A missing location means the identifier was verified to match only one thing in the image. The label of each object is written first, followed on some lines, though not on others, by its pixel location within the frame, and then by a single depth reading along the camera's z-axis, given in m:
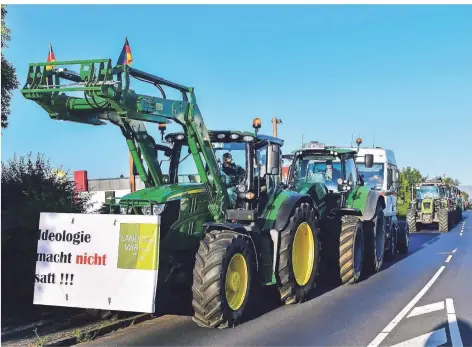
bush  8.75
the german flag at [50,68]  7.11
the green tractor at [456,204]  37.41
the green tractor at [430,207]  28.75
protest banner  7.04
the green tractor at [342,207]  11.52
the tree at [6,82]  10.04
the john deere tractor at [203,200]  7.23
